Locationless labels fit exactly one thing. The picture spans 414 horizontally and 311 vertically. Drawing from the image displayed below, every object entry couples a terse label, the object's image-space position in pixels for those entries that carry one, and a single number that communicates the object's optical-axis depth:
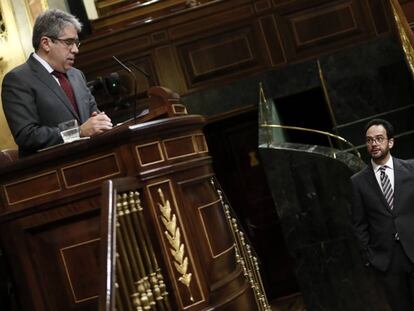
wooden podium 4.86
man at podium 5.31
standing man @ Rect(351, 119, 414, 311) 7.07
